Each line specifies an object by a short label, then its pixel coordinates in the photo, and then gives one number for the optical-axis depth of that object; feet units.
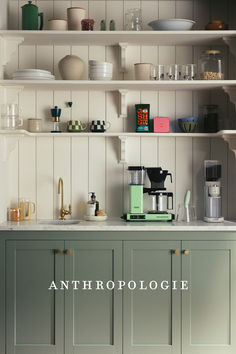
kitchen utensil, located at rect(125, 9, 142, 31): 12.05
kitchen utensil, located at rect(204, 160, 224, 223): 11.89
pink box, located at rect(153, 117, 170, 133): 12.27
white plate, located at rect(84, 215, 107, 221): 11.94
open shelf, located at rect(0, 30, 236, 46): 11.68
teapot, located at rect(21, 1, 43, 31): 11.89
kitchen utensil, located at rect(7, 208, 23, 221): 12.09
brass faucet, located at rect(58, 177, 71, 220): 12.39
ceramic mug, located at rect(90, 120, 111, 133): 12.23
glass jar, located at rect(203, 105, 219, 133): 12.29
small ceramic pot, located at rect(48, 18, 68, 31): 11.93
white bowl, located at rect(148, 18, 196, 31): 11.69
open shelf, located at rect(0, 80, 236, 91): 11.63
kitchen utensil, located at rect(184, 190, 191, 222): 11.98
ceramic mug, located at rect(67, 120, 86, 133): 12.25
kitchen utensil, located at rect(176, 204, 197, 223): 12.12
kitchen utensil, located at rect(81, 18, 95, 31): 11.86
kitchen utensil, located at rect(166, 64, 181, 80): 11.99
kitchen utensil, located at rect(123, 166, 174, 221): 11.67
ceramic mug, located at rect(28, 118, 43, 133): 12.25
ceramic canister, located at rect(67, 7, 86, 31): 11.97
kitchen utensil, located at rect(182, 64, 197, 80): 11.97
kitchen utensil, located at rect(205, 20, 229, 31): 11.89
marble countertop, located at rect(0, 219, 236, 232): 10.91
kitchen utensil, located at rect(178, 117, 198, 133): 12.19
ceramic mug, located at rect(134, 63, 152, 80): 11.96
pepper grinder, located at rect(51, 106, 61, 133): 12.31
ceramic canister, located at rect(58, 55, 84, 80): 11.96
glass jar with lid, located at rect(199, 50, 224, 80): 11.83
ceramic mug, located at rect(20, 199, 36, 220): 12.28
